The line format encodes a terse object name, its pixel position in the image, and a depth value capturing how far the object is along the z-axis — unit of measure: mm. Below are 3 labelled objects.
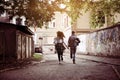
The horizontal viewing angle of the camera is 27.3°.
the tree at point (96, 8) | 22000
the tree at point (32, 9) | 14985
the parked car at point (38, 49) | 45438
